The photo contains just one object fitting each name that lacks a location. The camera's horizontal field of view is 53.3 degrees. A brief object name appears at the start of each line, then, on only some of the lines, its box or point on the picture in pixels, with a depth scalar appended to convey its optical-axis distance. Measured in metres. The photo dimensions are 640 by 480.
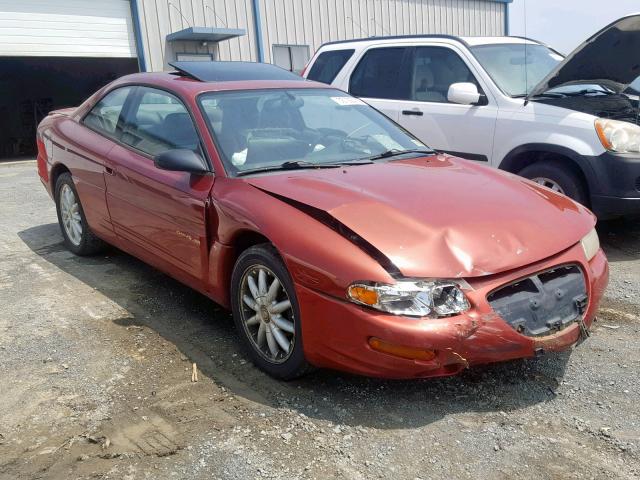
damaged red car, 2.77
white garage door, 13.99
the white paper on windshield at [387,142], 4.20
